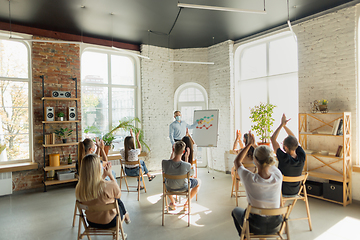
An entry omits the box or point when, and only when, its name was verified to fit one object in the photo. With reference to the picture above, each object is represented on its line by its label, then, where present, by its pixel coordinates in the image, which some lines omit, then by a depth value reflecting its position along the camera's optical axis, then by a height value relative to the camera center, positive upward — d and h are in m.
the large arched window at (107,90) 6.48 +0.85
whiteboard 6.51 -0.35
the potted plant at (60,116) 5.67 +0.08
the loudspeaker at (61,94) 5.64 +0.63
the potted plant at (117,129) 6.32 -0.34
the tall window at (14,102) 5.40 +0.43
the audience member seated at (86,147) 3.86 -0.47
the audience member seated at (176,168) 3.52 -0.76
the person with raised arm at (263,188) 2.26 -0.70
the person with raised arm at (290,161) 3.26 -0.62
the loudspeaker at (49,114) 5.52 +0.13
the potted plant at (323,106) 4.61 +0.21
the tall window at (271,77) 5.73 +1.06
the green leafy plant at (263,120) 5.48 -0.07
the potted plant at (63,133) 5.68 -0.34
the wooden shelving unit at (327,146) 4.35 -0.61
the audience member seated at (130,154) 4.91 -0.76
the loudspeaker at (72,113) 5.82 +0.14
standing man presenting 6.65 -0.32
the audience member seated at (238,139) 4.89 -0.47
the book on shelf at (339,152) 4.43 -0.68
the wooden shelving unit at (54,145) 5.43 -0.70
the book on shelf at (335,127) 4.39 -0.20
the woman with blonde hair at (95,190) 2.44 -0.77
